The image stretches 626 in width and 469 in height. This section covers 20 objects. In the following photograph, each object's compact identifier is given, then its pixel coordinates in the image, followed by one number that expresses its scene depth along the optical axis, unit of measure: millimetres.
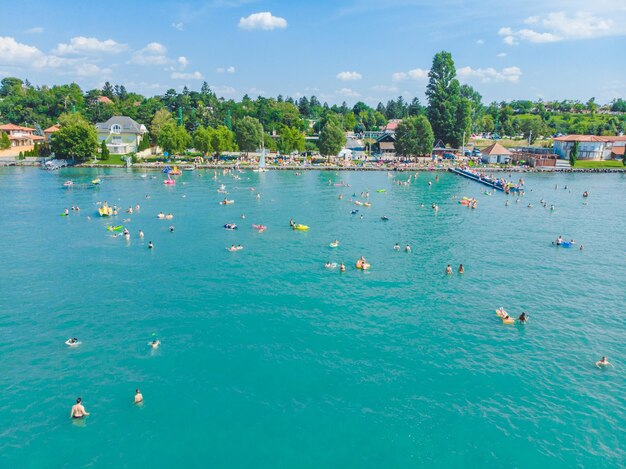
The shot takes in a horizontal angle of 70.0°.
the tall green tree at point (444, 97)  140250
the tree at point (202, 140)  131375
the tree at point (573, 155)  129087
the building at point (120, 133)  142875
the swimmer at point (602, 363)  28906
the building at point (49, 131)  148375
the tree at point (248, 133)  136750
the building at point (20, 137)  144125
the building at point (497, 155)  133500
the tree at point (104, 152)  131125
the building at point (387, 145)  154625
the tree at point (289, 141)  141500
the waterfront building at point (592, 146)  137375
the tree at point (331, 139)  130125
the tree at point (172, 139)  130875
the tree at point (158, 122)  146625
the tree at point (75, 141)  123938
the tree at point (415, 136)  130875
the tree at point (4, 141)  136125
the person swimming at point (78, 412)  23922
